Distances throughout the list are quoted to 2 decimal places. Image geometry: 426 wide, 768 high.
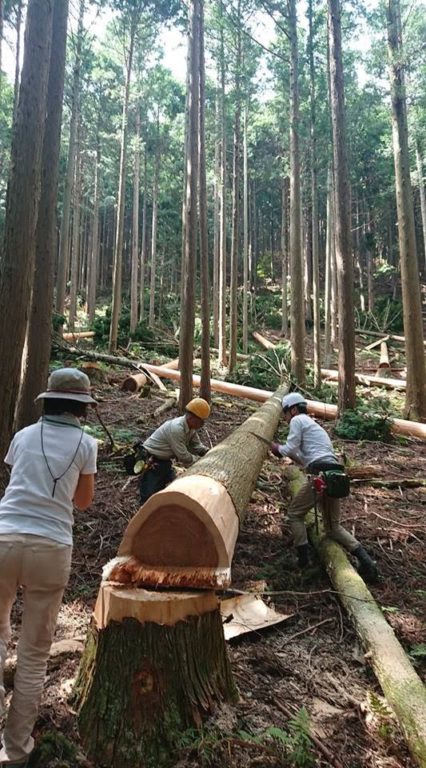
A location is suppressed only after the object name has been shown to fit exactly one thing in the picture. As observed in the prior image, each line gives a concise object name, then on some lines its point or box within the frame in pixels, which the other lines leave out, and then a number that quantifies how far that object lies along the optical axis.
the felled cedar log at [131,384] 12.64
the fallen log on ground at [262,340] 23.85
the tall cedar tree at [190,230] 9.82
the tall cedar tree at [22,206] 4.80
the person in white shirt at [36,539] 2.16
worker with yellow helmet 4.98
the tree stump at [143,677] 2.19
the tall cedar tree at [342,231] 10.84
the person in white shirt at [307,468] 4.61
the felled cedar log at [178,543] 2.54
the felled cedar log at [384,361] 19.16
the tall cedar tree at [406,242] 11.16
